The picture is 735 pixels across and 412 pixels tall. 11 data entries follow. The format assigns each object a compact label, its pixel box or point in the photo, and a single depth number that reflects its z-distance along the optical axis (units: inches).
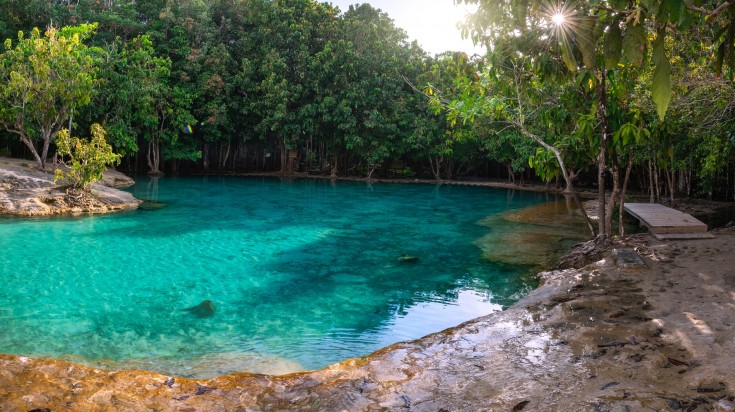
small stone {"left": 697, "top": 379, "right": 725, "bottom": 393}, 127.6
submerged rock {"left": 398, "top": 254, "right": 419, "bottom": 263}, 395.9
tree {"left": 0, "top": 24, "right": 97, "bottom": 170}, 656.4
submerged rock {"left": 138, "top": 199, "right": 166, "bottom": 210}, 637.2
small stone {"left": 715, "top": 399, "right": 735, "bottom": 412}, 116.4
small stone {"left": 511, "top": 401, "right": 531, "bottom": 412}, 130.5
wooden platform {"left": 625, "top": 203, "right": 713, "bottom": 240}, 343.2
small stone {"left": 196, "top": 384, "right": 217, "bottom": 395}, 152.5
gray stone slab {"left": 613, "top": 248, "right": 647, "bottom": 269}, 271.4
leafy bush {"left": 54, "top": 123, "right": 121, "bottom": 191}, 556.4
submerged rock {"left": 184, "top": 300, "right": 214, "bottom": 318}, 272.7
